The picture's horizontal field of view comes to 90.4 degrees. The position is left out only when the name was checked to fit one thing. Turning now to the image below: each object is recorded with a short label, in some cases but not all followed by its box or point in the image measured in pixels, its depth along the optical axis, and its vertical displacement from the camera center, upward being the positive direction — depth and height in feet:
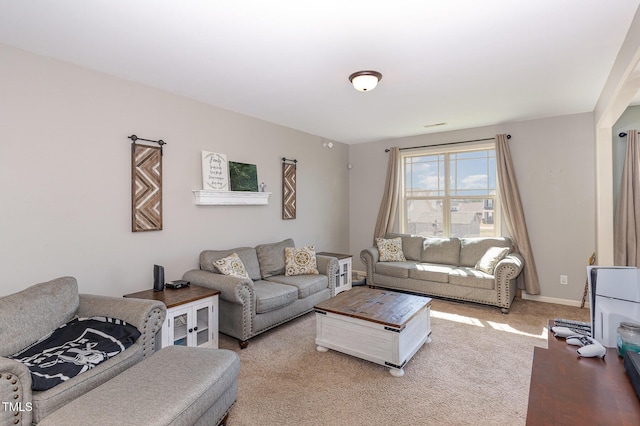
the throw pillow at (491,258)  13.84 -1.99
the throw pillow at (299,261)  13.60 -2.06
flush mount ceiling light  9.00 +3.87
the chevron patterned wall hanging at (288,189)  15.60 +1.28
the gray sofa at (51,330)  4.78 -2.33
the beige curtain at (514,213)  14.75 +0.02
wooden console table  3.04 -1.95
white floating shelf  11.80 +0.69
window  16.52 +1.17
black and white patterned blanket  5.41 -2.59
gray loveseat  9.97 -2.66
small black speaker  9.67 -1.93
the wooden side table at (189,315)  8.58 -2.90
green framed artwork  13.04 +1.60
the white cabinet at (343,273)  15.02 -2.88
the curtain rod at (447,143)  15.98 +3.78
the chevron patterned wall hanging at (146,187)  10.02 +0.90
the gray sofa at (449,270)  13.30 -2.62
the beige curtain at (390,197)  18.60 +1.00
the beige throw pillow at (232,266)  10.84 -1.80
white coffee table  8.52 -3.28
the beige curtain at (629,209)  12.62 +0.17
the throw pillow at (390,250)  16.97 -1.95
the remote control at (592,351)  4.18 -1.83
